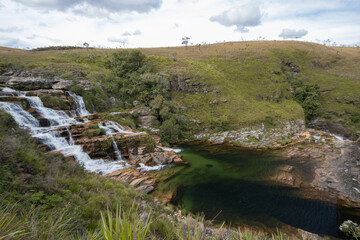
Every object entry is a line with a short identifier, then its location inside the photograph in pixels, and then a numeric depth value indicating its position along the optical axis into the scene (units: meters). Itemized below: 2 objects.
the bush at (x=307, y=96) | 35.78
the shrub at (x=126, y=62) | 33.81
